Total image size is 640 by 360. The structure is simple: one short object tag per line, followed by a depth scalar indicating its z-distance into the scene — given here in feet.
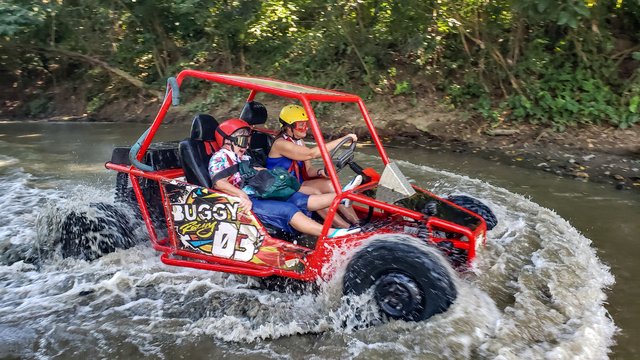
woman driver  12.57
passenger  11.40
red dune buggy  9.57
